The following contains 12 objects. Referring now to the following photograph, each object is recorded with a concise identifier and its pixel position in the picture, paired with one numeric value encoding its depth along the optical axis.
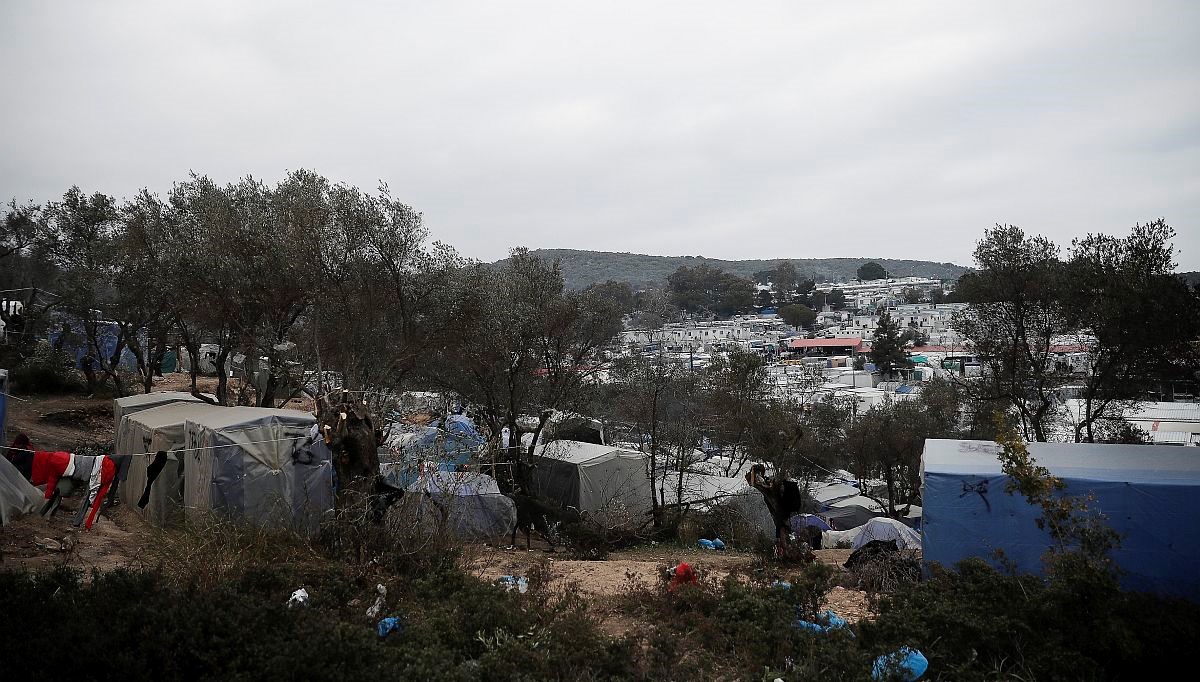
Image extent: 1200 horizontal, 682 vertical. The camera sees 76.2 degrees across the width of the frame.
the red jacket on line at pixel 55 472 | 9.35
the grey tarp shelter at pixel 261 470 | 9.62
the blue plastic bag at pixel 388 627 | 6.42
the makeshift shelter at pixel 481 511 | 12.16
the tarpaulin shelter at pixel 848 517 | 24.44
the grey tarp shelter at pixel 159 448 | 10.81
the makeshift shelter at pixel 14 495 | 8.55
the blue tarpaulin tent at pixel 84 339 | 22.22
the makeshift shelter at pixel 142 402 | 14.07
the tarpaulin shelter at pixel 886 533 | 15.59
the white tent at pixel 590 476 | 17.19
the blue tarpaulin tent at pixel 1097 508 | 8.18
